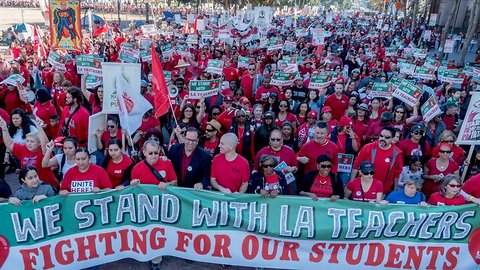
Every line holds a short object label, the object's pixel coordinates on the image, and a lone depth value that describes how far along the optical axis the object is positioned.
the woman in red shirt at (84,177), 4.93
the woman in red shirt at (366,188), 5.11
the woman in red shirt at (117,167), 5.29
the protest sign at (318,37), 16.99
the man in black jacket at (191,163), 5.44
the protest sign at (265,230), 4.78
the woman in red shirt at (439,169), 5.85
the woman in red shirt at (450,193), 4.88
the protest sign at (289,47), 16.89
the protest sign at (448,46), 18.23
